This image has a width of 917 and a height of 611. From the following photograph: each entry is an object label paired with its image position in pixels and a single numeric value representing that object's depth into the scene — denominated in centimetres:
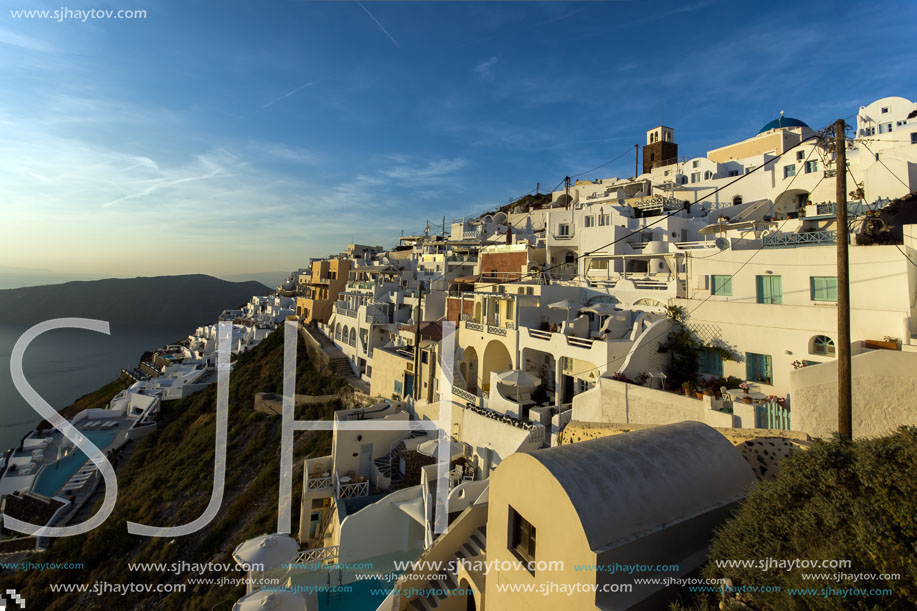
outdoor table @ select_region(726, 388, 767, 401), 973
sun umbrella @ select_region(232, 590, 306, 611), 820
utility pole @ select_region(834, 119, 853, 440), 610
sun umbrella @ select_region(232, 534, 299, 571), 998
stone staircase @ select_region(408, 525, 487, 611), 843
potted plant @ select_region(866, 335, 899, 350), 917
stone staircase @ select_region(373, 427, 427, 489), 1675
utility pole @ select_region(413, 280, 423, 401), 2059
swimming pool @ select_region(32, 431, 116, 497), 2894
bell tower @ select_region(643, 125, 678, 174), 4508
